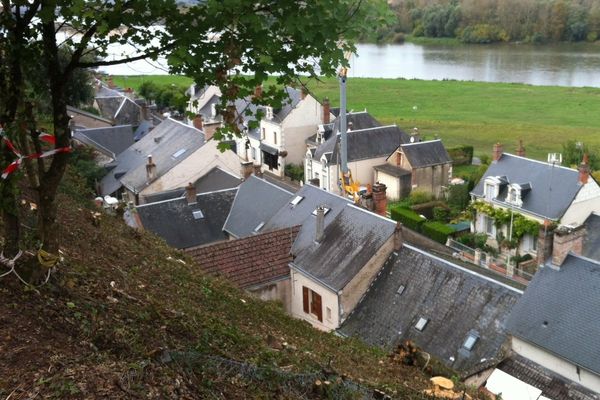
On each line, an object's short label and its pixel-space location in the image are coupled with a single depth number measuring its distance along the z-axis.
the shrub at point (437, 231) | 32.25
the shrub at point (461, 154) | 49.59
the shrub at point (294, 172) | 45.28
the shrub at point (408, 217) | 34.25
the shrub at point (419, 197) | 38.38
